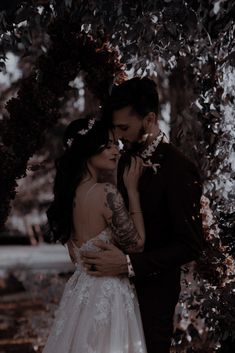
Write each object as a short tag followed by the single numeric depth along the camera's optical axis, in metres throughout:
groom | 4.35
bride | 4.38
